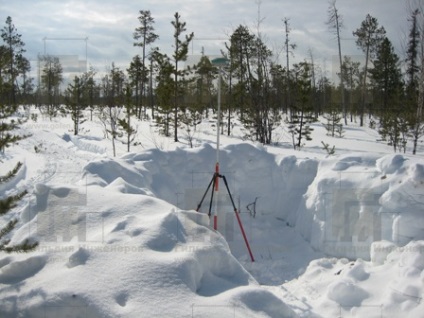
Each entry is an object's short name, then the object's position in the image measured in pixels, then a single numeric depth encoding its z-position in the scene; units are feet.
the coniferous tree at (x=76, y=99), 76.13
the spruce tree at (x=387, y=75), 94.07
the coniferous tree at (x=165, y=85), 67.15
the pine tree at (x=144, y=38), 100.01
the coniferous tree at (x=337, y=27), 90.68
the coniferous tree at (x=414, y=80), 54.39
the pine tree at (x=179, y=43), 64.95
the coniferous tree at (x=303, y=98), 57.98
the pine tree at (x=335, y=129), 73.36
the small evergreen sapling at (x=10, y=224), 12.87
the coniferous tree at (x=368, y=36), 95.45
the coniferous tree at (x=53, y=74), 140.87
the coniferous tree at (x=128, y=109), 55.94
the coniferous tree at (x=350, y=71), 135.74
